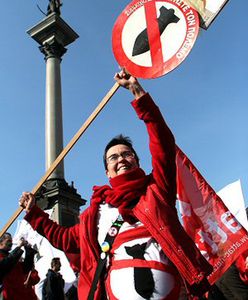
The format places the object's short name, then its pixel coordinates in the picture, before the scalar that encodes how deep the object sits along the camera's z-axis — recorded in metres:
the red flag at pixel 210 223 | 4.42
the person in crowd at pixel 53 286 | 7.72
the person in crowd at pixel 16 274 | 5.56
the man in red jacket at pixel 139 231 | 2.29
